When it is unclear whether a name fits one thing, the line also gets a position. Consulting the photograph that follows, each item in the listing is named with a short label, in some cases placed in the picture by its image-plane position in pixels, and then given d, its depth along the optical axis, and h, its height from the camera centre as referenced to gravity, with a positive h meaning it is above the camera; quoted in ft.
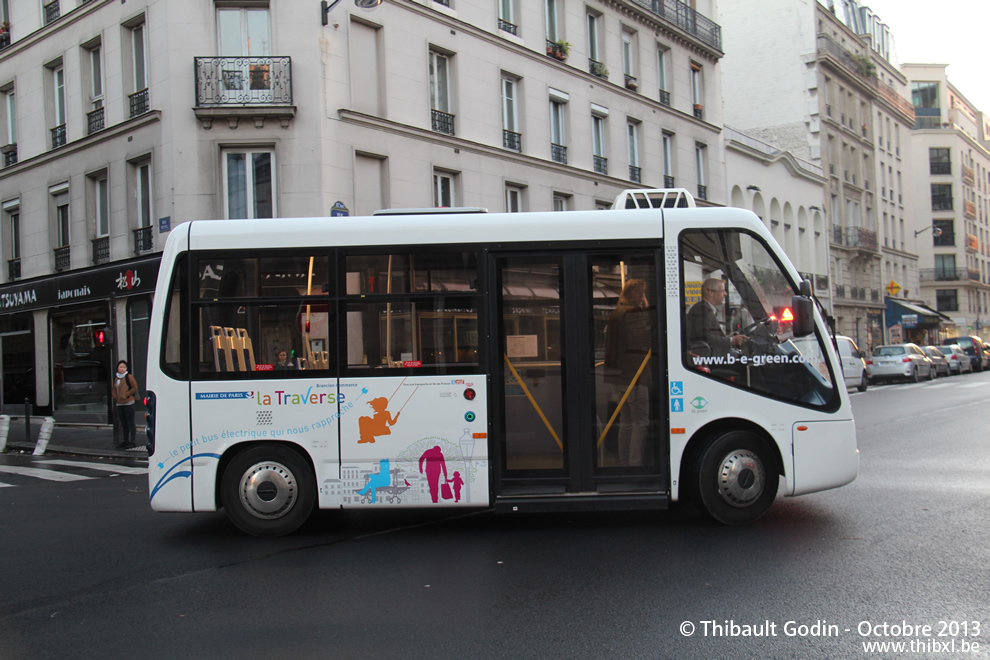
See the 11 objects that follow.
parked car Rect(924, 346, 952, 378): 119.65 -5.32
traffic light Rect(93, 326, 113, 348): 53.47 +0.91
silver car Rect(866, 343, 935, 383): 105.29 -4.92
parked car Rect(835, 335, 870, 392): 86.43 -3.99
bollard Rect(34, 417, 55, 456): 52.44 -5.21
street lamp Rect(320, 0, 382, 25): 53.78 +24.45
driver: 22.06 +0.05
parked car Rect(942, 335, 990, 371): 145.59 -4.81
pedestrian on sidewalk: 52.21 -3.07
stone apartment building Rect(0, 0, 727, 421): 62.54 +18.26
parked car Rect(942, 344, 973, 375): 131.54 -5.99
